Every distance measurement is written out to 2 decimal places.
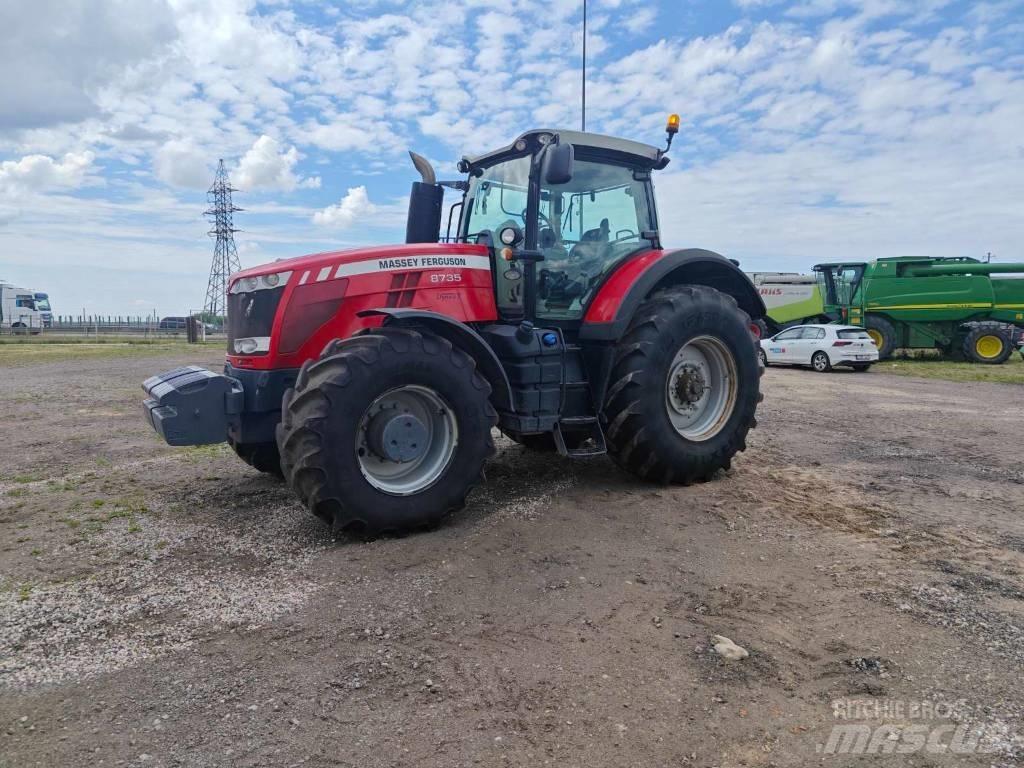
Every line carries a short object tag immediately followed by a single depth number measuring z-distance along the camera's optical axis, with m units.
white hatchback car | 19.09
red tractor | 4.21
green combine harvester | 21.44
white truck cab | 39.78
